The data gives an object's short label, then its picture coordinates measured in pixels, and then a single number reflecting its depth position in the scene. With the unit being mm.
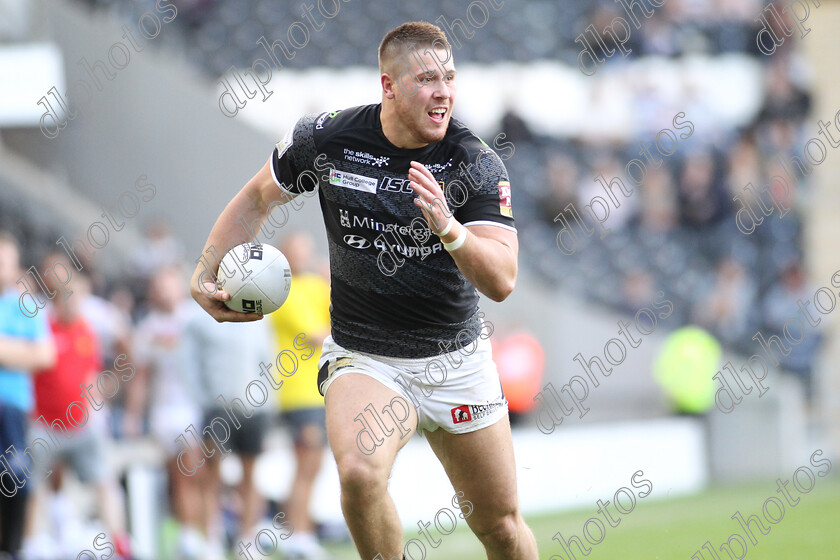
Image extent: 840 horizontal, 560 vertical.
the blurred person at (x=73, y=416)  17406
